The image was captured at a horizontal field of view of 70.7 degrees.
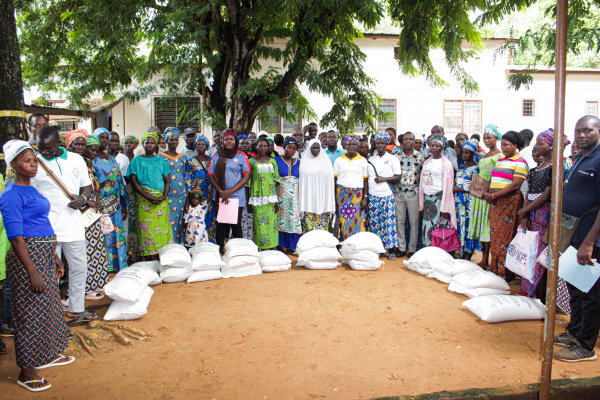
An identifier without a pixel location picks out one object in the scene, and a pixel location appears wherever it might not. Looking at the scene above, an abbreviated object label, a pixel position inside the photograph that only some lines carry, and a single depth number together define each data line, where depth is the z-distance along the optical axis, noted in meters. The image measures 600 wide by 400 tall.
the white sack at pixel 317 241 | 6.00
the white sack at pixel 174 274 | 5.29
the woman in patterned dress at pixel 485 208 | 5.43
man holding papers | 3.33
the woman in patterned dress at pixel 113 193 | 5.25
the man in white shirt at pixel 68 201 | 3.66
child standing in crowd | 6.24
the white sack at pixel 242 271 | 5.61
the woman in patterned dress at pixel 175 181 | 6.11
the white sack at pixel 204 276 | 5.40
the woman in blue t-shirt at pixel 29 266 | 2.91
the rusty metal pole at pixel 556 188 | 2.41
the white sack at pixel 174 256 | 5.19
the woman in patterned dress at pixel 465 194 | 6.03
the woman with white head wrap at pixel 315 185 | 6.60
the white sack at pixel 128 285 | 4.07
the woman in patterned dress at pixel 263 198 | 6.31
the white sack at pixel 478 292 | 4.67
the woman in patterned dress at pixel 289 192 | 6.59
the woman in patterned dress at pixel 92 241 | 4.51
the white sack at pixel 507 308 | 4.04
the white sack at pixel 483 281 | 4.70
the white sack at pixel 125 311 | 4.11
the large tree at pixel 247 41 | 7.11
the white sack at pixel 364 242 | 5.91
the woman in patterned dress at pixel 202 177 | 6.35
